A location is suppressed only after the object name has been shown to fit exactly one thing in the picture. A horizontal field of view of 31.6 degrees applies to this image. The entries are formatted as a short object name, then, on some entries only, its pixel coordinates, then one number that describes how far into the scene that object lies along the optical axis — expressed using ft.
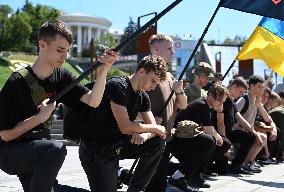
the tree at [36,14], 286.13
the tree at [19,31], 245.10
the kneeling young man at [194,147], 19.12
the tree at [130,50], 346.44
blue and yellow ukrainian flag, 23.17
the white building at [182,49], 180.55
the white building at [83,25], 391.86
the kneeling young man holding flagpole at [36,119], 10.95
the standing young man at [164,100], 17.21
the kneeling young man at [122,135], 14.03
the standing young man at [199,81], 21.90
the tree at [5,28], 246.88
